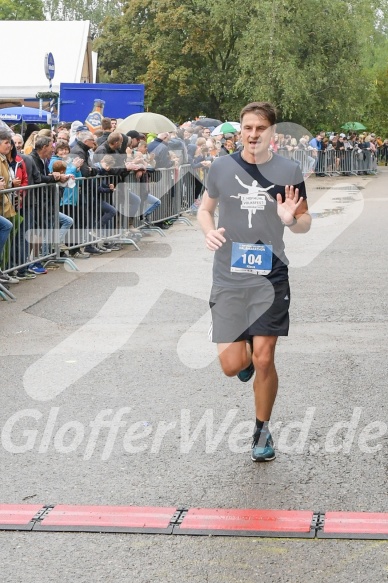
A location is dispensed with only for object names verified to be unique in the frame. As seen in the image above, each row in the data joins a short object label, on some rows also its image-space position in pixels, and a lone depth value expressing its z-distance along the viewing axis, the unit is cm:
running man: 584
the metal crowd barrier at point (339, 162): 3884
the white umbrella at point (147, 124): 2100
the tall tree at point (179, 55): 5716
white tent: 4150
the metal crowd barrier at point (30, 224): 1248
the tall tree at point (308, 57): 4706
